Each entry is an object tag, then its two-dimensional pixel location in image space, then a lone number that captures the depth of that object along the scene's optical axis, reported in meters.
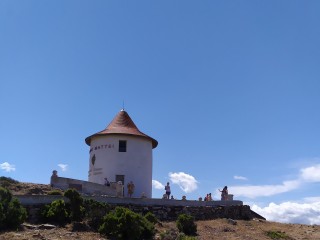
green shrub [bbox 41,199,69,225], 20.52
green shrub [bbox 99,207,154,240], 19.59
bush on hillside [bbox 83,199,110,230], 20.92
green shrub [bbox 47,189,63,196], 23.08
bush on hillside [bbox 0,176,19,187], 25.90
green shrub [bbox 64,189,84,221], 20.86
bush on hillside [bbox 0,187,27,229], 18.52
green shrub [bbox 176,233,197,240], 20.70
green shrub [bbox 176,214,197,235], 22.89
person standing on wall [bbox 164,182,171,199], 29.98
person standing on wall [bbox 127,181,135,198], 28.48
